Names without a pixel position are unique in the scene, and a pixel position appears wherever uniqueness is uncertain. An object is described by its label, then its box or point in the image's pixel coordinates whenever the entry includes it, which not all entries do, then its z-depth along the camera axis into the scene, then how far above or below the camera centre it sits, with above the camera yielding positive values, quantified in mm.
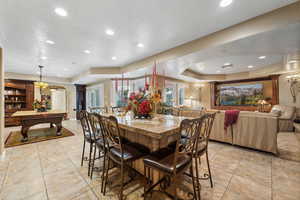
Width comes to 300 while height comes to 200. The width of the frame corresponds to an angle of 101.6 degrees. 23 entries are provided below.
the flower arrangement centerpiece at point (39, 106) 4481 -239
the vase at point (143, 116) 2121 -292
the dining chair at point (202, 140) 1605 -642
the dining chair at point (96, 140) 1826 -663
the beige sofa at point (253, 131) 2651 -760
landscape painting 7023 +284
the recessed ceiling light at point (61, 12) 1949 +1441
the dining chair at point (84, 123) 2078 -431
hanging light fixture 4711 +582
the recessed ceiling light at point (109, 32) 2547 +1445
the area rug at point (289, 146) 2539 -1154
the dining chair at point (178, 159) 1176 -665
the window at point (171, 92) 7188 +446
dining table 1334 -362
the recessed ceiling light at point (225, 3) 1796 +1443
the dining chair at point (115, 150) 1434 -675
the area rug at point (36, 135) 3566 -1250
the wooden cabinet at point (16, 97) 5979 +146
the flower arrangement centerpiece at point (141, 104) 1997 -79
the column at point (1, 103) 2549 -68
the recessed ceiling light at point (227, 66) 5394 +1550
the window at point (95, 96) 7443 +252
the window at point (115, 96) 6578 +193
